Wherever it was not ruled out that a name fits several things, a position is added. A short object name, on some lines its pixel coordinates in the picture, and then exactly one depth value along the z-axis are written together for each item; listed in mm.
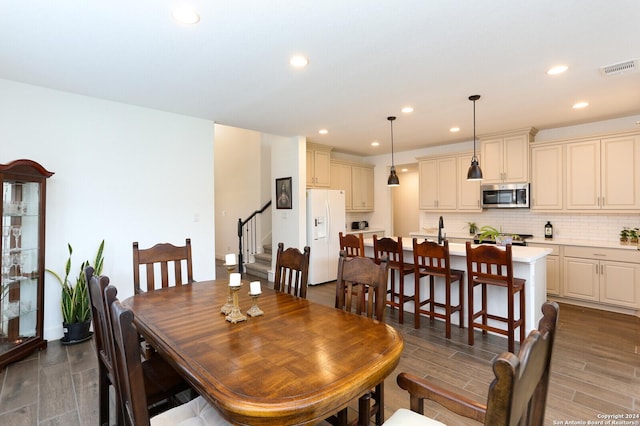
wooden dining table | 1006
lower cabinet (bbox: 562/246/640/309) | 3822
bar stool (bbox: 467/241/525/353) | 2803
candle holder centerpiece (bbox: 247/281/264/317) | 1648
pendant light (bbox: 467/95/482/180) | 3744
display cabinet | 2787
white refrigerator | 5430
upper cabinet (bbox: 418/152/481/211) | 5465
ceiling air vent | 2674
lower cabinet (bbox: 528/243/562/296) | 4359
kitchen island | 3061
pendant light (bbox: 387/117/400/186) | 4691
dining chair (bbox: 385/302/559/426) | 690
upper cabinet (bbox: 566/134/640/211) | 4031
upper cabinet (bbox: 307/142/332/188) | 5754
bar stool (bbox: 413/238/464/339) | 3207
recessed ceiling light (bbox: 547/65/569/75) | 2744
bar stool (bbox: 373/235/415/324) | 3611
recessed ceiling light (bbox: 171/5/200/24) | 1923
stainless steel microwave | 4852
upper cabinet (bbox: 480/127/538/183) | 4793
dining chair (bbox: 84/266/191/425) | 1290
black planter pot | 3109
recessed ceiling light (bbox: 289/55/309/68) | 2549
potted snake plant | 3105
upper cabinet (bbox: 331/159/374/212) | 6395
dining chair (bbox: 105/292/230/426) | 1019
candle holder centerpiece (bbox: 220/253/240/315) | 1801
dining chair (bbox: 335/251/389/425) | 1835
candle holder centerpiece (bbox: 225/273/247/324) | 1649
